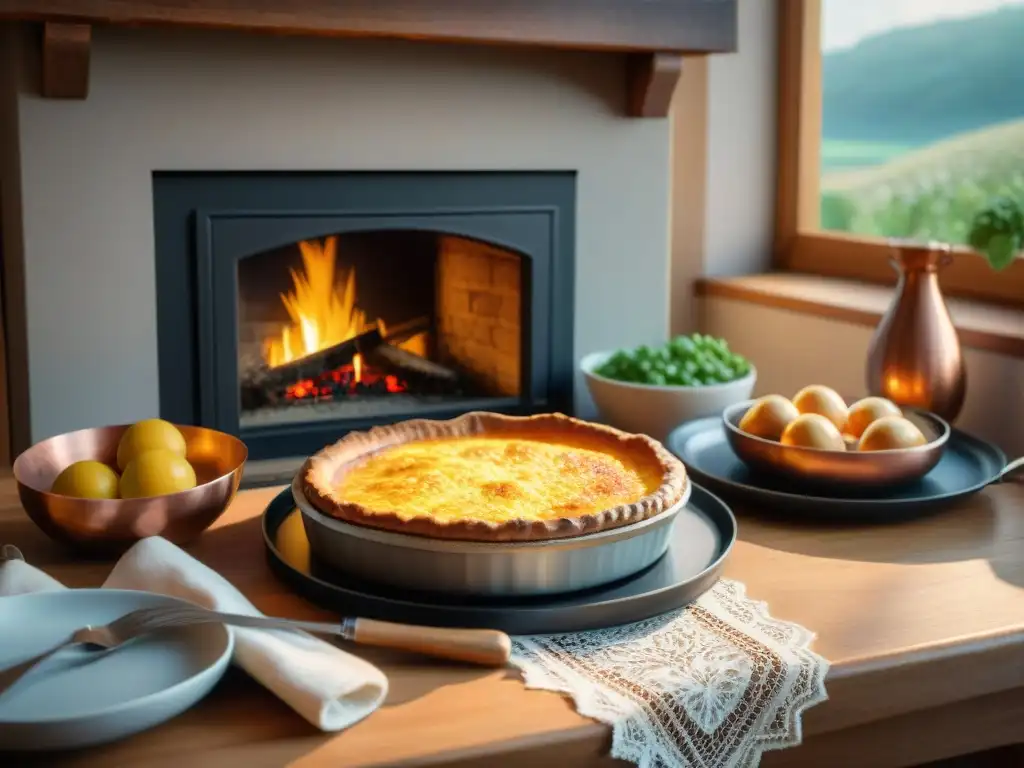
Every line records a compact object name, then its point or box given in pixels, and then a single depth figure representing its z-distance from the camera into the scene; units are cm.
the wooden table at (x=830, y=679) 97
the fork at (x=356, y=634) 103
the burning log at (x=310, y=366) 238
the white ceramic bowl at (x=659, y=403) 215
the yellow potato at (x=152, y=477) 136
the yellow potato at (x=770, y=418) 166
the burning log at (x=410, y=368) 252
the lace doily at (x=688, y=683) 102
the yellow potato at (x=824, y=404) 170
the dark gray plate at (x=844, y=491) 153
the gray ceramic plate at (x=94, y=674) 91
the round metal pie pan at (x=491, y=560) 116
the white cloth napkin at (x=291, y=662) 98
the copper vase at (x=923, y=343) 194
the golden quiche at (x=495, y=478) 118
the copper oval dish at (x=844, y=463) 155
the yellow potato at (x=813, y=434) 160
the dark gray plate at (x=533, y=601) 114
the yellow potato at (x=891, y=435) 158
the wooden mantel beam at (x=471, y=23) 184
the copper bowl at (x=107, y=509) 131
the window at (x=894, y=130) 257
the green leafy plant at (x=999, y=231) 203
